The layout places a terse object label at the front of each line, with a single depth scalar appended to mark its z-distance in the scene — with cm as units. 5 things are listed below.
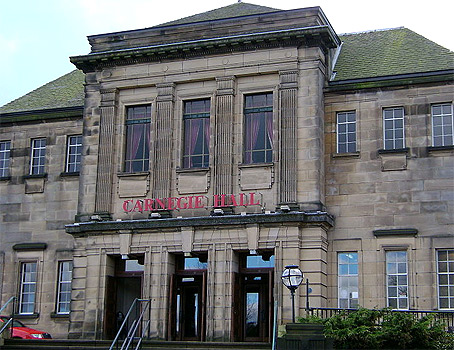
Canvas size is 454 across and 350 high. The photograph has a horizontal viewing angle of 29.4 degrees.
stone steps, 2545
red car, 2919
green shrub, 2281
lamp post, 2341
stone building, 2827
